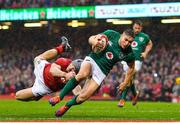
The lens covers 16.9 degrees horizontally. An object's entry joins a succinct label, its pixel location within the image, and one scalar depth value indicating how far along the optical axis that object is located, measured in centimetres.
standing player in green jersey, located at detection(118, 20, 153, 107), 1727
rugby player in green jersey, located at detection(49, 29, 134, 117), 1238
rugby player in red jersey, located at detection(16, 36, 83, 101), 1288
